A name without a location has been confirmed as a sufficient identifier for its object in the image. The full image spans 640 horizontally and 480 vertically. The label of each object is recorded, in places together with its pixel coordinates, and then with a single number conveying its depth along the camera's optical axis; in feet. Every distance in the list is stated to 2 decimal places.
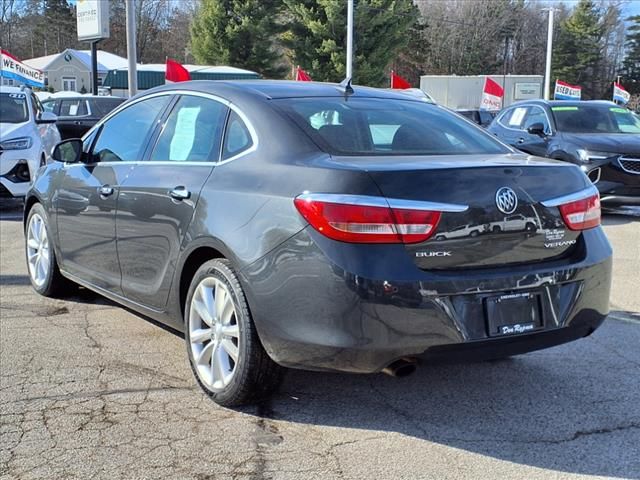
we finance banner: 74.59
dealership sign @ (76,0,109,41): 62.94
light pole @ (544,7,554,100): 114.77
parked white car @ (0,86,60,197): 32.63
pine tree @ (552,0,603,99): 224.94
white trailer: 125.59
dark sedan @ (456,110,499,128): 77.41
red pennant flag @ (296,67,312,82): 67.77
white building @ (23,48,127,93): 178.91
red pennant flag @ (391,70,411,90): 63.16
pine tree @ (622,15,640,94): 236.84
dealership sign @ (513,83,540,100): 128.67
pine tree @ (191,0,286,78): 135.13
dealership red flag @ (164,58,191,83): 50.78
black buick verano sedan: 9.73
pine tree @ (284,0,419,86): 127.75
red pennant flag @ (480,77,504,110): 75.80
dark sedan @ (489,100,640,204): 31.65
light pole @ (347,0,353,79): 92.58
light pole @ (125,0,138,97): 55.67
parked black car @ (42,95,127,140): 51.31
